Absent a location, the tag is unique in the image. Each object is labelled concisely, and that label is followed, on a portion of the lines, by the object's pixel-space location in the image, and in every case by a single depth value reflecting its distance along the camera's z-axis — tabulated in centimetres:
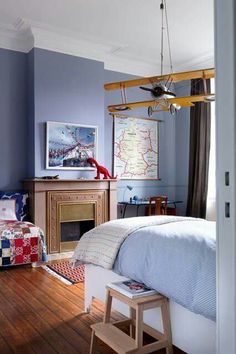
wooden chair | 525
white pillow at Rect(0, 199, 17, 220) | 457
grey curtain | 580
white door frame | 110
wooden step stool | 185
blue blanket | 179
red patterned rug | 369
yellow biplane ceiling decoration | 322
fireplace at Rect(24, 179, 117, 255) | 463
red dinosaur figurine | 513
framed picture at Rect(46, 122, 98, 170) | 490
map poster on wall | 582
